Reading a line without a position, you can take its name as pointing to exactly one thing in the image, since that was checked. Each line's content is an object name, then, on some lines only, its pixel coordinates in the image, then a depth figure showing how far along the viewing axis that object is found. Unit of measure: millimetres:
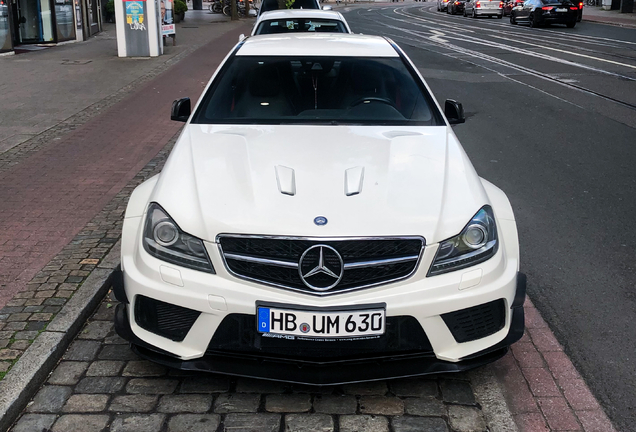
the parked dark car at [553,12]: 33312
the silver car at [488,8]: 44406
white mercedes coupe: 3227
